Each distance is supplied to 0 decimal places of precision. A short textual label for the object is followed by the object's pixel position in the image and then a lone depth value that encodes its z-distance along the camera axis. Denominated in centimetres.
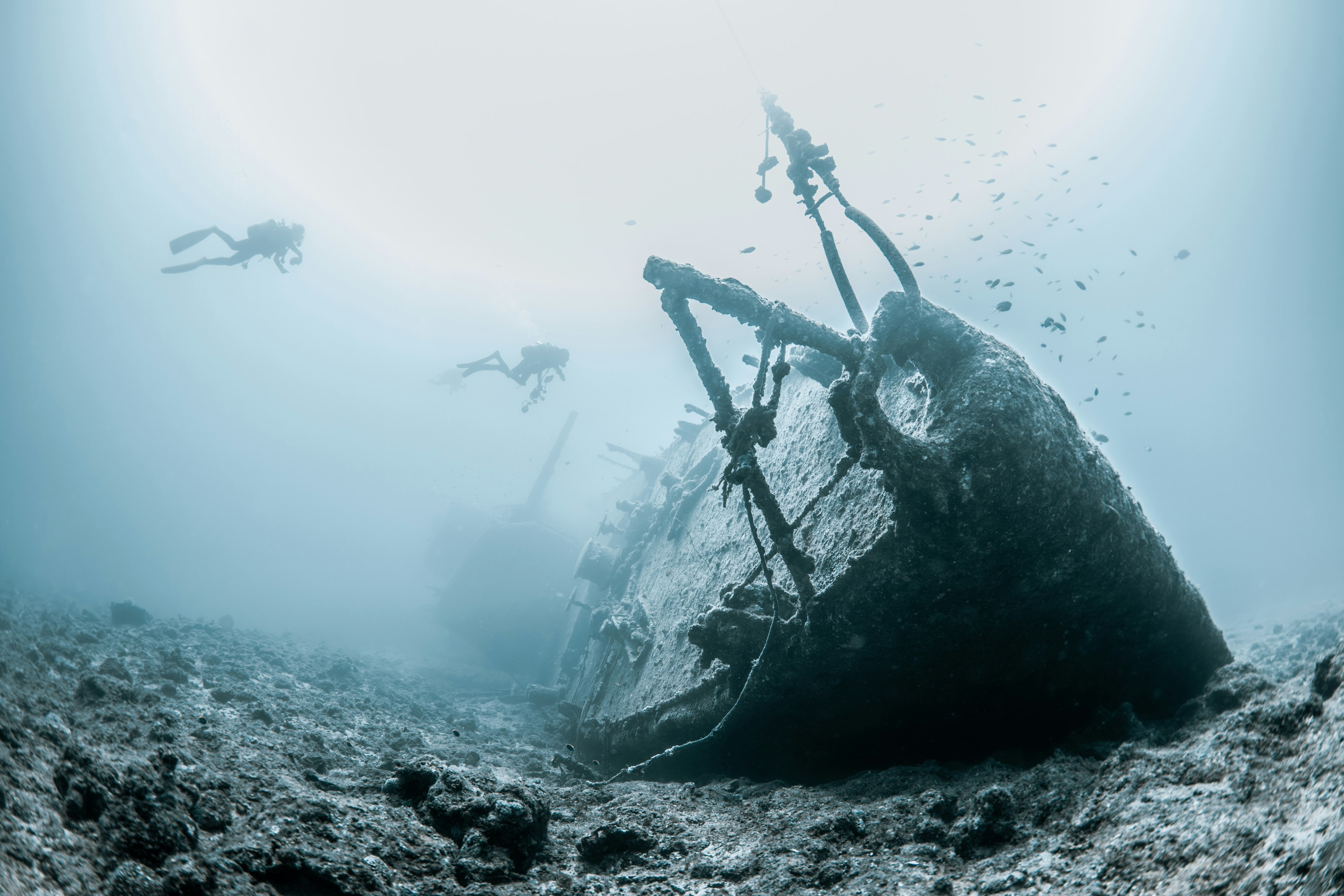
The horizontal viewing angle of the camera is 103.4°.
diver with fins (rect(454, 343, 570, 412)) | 1525
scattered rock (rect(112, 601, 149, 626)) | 1205
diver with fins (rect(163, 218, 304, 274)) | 1120
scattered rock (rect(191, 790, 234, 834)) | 208
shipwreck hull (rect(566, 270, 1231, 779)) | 291
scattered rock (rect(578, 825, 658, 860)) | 264
